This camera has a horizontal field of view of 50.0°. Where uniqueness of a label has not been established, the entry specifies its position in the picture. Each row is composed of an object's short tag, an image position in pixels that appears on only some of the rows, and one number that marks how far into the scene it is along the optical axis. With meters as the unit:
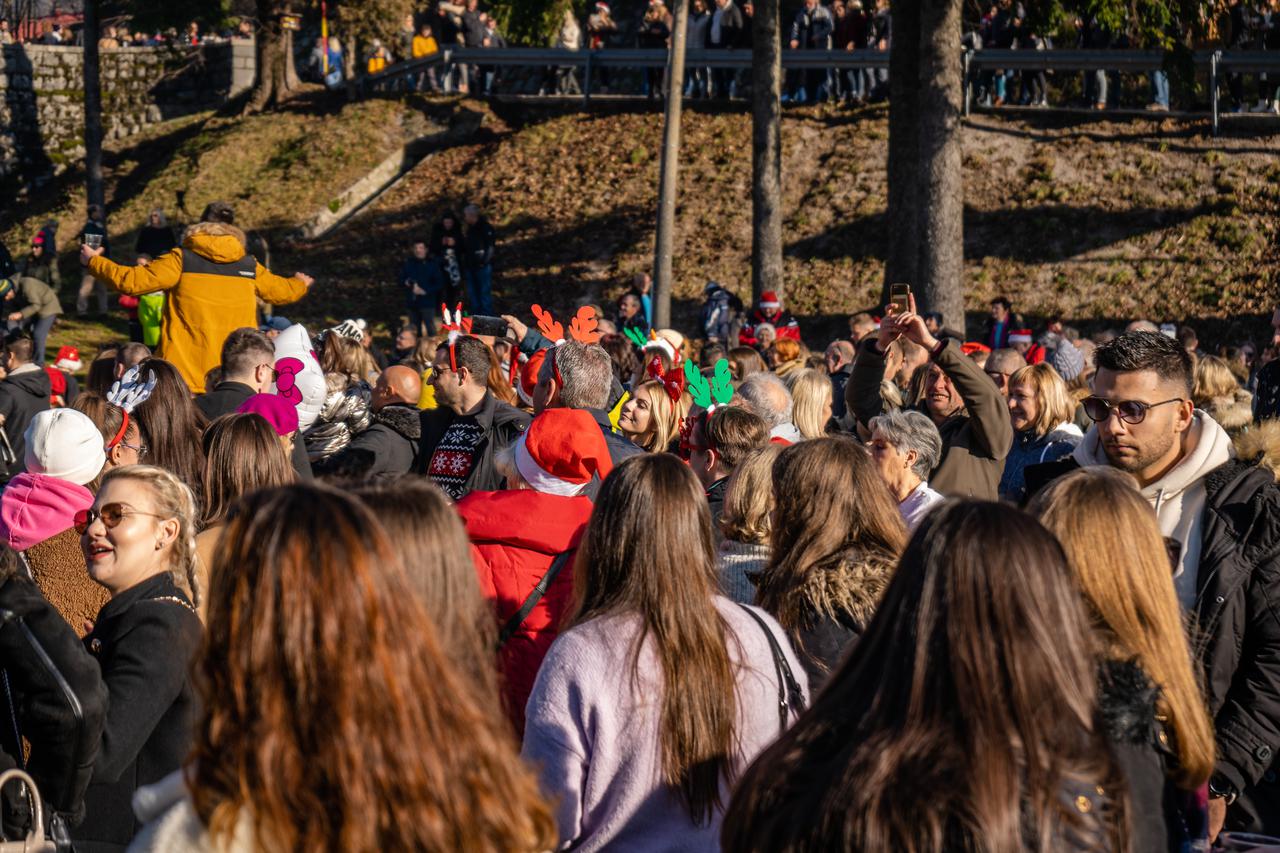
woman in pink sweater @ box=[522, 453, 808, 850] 3.09
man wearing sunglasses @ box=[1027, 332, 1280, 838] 3.99
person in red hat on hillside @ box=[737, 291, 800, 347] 15.83
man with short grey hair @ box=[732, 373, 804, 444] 6.82
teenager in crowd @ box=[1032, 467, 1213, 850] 2.94
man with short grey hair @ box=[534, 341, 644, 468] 6.00
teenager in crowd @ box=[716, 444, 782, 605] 4.57
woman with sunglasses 3.39
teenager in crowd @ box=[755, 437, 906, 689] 3.84
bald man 6.74
